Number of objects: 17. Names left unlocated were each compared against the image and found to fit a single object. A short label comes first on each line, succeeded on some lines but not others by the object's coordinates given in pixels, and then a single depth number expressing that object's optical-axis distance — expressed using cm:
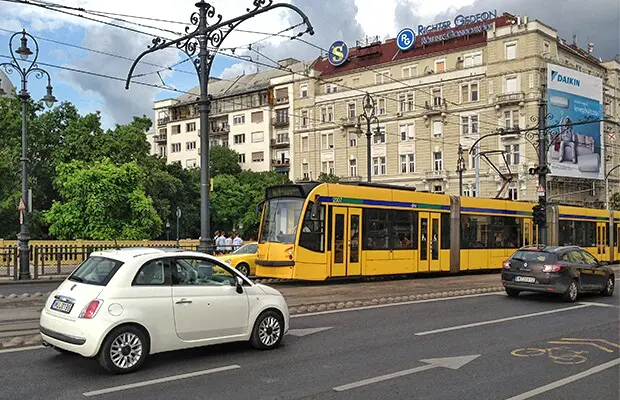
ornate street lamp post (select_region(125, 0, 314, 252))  1534
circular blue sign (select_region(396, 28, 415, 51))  6831
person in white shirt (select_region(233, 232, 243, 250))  2929
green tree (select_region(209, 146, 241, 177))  7875
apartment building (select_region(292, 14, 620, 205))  6059
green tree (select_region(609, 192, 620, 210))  6462
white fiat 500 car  723
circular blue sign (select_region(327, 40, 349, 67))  7344
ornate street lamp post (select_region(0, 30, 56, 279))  2058
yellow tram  1864
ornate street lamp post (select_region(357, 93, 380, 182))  2793
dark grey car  1539
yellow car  2056
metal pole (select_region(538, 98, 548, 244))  2650
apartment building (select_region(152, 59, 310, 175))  8156
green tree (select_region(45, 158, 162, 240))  3650
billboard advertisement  5984
